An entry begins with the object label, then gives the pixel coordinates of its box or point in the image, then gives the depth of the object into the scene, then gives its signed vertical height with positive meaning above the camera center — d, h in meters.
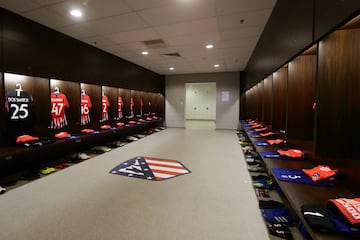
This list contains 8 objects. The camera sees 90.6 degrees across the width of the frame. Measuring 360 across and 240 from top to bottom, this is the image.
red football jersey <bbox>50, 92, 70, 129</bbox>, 4.16 +0.03
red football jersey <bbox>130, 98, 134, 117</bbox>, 7.40 +0.14
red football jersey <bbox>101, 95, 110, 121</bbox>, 5.81 +0.08
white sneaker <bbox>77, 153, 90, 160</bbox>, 4.24 -1.11
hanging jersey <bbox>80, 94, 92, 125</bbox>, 5.00 +0.07
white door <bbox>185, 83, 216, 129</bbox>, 13.84 +0.59
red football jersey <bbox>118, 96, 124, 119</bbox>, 6.62 +0.17
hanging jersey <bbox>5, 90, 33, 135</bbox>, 3.24 -0.01
